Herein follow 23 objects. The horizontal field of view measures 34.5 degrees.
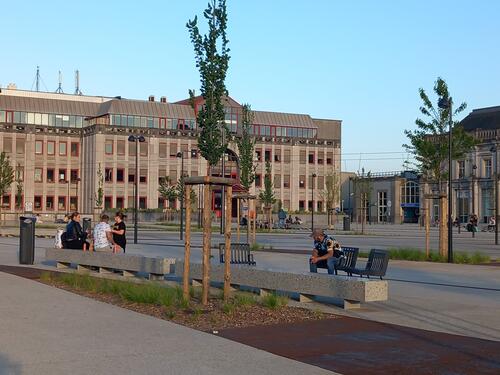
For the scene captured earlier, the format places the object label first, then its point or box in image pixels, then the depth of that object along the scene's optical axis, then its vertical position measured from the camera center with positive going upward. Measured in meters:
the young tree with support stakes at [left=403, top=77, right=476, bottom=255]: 34.03 +3.39
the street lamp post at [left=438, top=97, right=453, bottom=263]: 24.73 +2.08
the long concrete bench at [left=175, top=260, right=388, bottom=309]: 12.49 -1.13
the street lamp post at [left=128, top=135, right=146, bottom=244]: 40.69 +3.93
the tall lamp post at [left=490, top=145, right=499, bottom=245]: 38.19 +0.25
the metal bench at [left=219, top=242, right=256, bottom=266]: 19.05 -0.92
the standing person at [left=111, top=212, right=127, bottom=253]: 21.00 -0.47
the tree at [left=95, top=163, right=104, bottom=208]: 84.19 +2.60
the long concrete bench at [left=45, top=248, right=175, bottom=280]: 17.22 -1.10
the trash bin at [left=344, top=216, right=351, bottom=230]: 64.19 -0.47
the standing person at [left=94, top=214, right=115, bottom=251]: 20.58 -0.51
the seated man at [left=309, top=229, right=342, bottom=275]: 16.64 -0.79
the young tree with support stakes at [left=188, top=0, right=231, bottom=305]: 23.92 +4.51
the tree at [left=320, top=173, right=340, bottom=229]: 83.50 +2.82
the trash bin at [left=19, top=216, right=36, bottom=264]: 22.47 -0.77
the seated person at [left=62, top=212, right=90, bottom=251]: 21.50 -0.59
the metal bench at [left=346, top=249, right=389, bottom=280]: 15.94 -0.97
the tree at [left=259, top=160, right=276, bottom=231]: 63.72 +1.98
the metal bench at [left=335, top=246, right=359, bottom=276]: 16.42 -0.91
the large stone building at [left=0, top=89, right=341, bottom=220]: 89.81 +7.63
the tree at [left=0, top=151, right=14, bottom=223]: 69.88 +3.53
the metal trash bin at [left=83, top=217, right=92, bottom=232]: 36.84 -0.42
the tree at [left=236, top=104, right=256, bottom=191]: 52.34 +4.16
